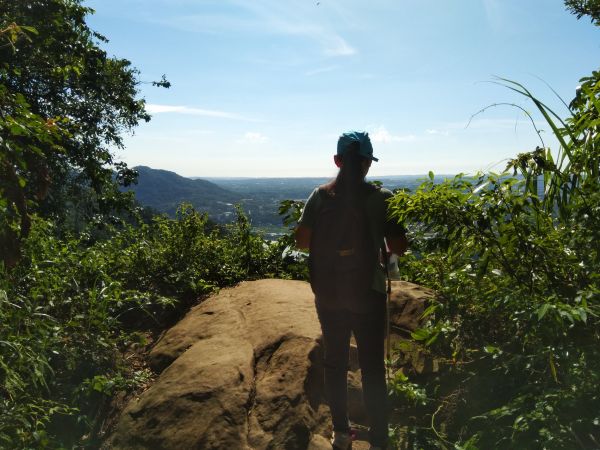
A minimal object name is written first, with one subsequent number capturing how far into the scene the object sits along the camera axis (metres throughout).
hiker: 3.25
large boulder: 3.68
